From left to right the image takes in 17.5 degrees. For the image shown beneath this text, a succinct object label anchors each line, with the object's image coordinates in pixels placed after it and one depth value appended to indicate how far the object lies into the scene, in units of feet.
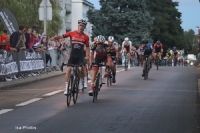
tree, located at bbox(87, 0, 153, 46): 225.97
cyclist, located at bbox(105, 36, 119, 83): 73.26
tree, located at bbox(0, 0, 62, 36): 170.00
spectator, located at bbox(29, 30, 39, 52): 88.27
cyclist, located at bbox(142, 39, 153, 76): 88.48
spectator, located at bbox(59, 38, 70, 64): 107.87
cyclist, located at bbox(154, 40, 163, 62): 116.47
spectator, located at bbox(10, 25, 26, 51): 79.15
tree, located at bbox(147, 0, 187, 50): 325.62
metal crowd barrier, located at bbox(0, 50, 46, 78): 74.79
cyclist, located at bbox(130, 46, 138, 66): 153.17
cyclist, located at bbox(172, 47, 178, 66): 182.87
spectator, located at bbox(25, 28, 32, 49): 86.94
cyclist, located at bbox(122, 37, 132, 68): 110.81
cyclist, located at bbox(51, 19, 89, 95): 51.31
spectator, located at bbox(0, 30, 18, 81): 77.70
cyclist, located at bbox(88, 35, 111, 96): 56.44
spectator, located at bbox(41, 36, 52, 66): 96.07
